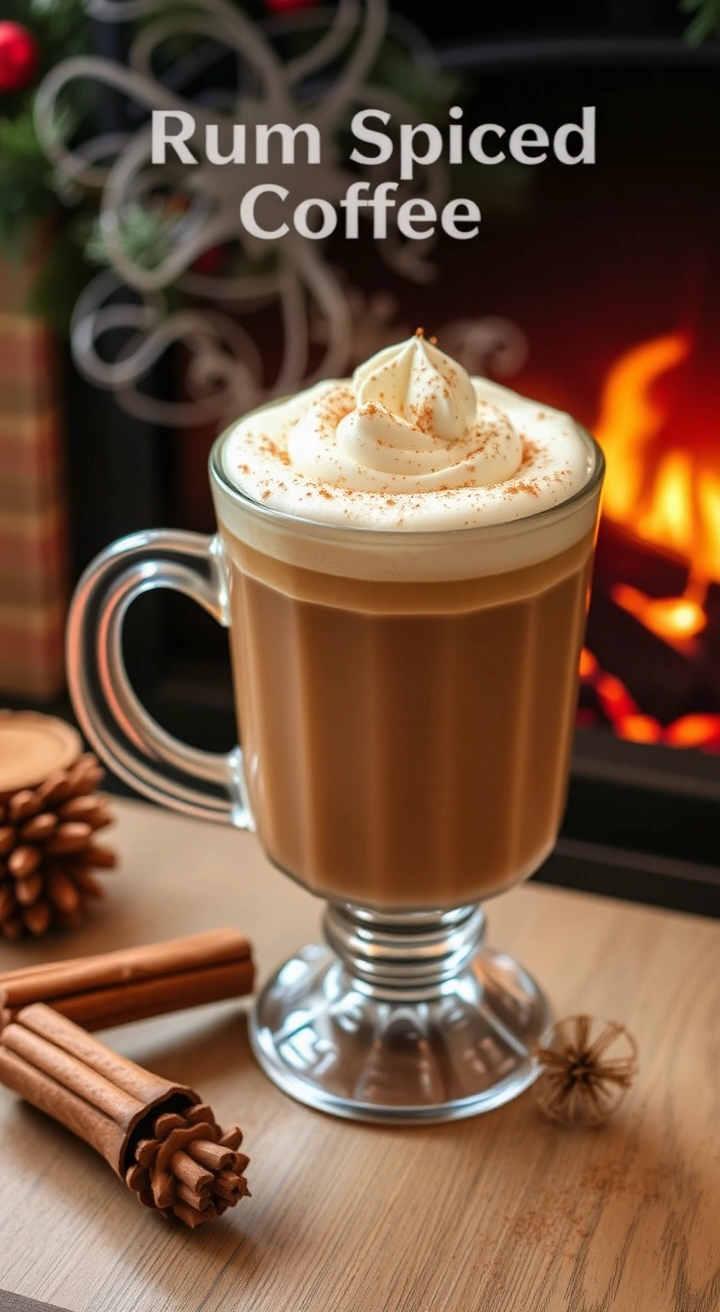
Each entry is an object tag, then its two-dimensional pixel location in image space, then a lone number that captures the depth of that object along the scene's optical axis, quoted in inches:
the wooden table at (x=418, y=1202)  27.7
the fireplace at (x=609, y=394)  51.9
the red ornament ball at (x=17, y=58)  50.3
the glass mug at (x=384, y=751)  28.1
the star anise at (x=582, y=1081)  32.1
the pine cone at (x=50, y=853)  37.2
